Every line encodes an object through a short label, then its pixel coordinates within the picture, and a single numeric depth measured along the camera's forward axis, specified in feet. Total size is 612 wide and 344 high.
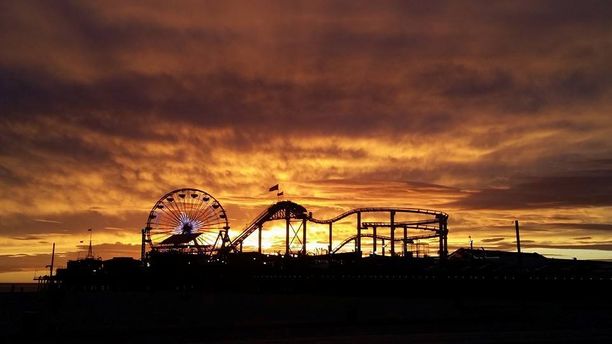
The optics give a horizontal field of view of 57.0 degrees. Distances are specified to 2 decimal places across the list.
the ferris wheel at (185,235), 323.16
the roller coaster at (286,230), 307.99
